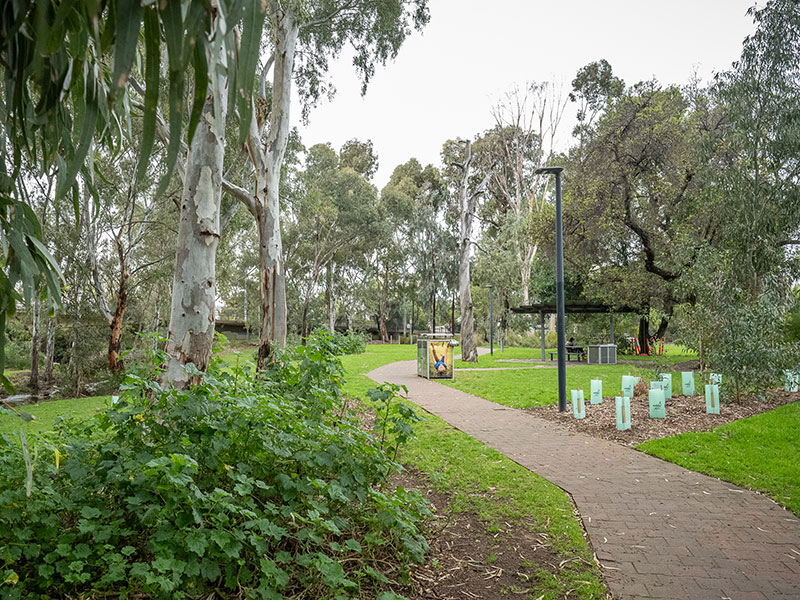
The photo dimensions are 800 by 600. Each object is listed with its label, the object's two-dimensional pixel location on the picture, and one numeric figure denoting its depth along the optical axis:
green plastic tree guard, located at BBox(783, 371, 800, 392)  11.05
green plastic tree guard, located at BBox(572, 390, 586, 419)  9.33
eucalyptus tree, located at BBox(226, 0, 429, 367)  8.34
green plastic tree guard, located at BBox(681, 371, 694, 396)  11.62
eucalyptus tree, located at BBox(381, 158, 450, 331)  42.50
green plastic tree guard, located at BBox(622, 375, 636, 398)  10.59
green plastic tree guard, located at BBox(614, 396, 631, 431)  8.22
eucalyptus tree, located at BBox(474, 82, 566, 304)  38.91
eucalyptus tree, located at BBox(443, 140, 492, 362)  23.73
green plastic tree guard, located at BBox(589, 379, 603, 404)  10.26
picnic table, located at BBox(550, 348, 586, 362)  25.67
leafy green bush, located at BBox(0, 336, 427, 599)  2.51
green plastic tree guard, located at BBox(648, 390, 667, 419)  8.85
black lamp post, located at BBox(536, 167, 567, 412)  10.20
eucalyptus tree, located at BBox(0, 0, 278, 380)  1.14
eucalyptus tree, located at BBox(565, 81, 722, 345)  20.88
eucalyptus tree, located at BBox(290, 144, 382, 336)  36.91
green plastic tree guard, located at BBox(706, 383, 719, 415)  9.23
